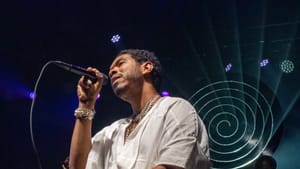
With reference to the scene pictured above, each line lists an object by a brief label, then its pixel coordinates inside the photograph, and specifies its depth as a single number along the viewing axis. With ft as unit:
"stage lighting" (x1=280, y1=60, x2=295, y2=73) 9.41
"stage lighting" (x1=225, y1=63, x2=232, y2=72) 10.01
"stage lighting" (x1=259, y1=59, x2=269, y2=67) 9.77
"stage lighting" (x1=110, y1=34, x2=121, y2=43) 10.28
